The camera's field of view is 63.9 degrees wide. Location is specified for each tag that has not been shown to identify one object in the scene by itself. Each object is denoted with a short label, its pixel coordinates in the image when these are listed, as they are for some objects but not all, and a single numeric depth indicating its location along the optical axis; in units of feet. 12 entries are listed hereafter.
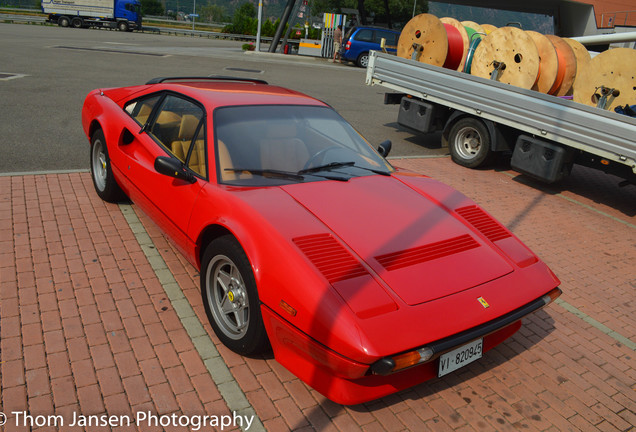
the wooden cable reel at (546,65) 28.19
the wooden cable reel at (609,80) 24.58
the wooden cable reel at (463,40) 33.10
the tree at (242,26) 132.55
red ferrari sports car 8.86
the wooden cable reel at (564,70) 29.55
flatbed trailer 22.81
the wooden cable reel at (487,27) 38.35
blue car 82.93
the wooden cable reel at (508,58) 27.78
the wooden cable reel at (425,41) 32.12
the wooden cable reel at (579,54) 32.10
